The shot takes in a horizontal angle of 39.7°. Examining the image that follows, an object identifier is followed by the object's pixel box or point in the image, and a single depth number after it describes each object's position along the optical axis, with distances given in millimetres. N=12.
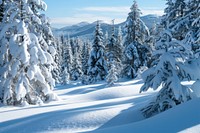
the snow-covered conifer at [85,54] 55238
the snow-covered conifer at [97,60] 40094
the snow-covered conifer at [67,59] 60762
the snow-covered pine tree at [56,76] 49959
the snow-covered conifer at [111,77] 30959
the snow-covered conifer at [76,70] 57344
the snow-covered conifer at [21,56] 16094
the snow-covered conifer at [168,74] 8031
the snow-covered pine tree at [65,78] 51169
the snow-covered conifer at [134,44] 37031
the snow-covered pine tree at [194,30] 18453
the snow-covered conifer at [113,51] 43931
